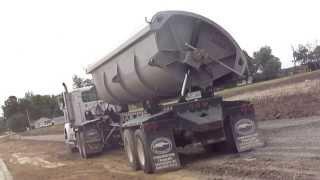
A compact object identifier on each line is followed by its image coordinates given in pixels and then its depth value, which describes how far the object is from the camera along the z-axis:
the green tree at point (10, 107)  107.40
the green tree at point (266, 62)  68.86
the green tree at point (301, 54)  79.01
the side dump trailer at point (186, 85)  10.68
